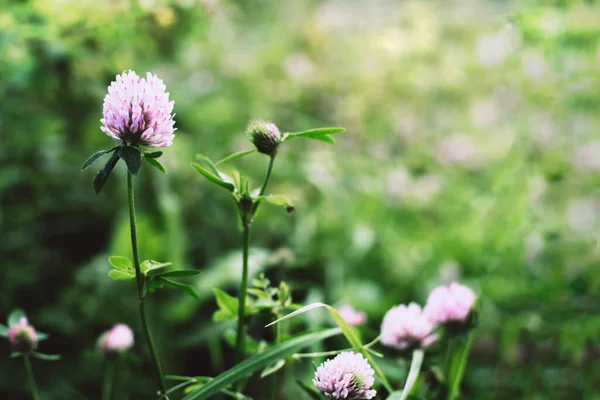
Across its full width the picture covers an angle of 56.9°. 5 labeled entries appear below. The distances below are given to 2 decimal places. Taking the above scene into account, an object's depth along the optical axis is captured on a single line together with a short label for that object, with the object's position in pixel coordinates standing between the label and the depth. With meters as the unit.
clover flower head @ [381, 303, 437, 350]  0.56
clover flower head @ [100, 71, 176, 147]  0.42
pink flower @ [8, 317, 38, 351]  0.52
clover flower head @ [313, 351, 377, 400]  0.43
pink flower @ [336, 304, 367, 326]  0.63
